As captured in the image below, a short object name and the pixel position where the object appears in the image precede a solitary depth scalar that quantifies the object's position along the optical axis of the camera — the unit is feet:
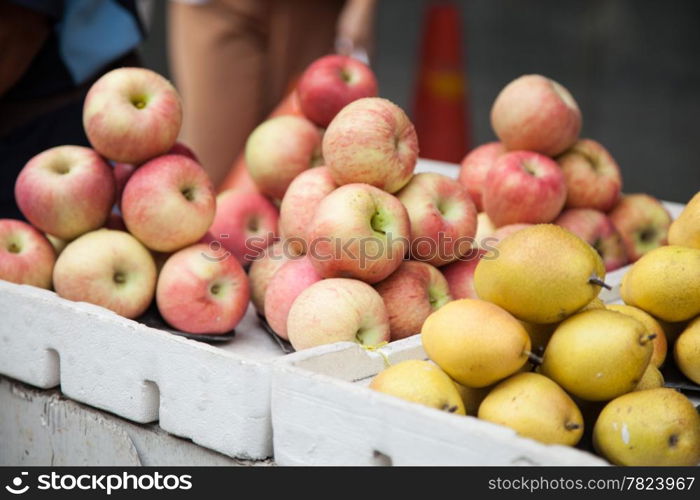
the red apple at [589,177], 6.84
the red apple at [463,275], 6.46
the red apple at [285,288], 6.35
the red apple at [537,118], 6.80
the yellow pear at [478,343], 5.70
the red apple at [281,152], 6.73
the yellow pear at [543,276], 5.78
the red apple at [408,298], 6.31
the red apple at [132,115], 6.44
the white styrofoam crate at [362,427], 5.55
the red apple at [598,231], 6.76
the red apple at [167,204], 6.41
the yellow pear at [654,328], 6.01
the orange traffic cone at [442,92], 12.03
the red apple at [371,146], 6.34
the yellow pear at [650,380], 5.84
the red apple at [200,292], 6.39
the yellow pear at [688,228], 6.13
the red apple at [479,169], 6.91
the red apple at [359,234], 6.21
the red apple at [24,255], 6.43
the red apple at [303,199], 6.42
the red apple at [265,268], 6.55
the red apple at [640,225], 6.92
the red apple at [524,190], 6.67
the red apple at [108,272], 6.38
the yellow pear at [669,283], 5.96
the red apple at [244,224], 6.73
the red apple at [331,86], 6.76
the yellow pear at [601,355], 5.70
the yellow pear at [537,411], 5.64
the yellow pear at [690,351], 5.99
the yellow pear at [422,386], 5.70
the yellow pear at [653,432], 5.64
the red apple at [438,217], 6.40
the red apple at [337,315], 6.16
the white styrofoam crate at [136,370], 5.94
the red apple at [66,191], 6.42
